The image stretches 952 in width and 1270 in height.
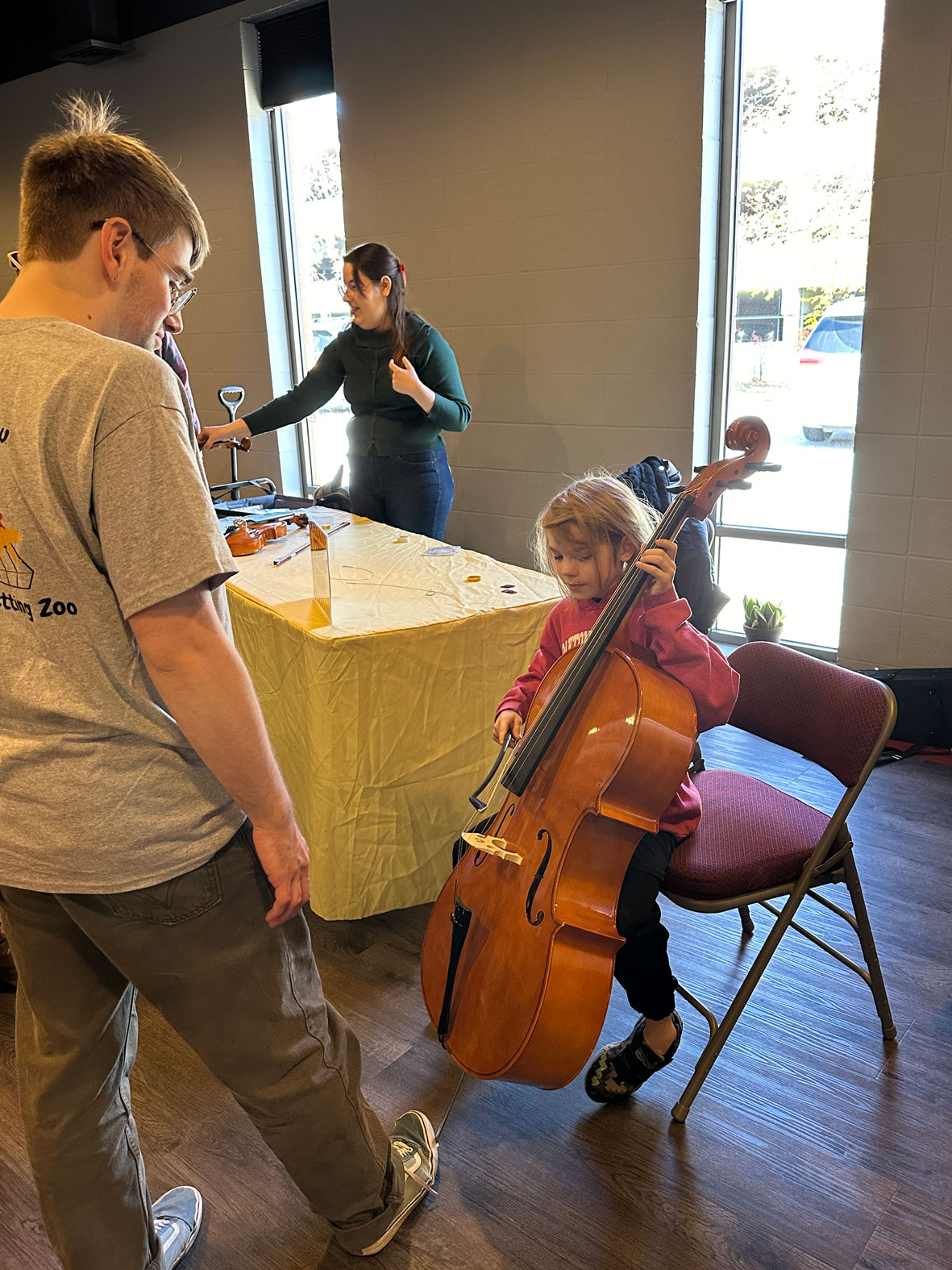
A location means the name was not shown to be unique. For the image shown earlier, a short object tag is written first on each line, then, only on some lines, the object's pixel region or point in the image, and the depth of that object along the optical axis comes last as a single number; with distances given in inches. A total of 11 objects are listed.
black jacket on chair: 84.0
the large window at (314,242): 196.1
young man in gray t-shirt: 35.7
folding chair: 60.7
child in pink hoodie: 59.2
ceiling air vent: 206.1
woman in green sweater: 116.9
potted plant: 147.3
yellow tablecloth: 77.1
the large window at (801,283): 132.9
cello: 52.5
